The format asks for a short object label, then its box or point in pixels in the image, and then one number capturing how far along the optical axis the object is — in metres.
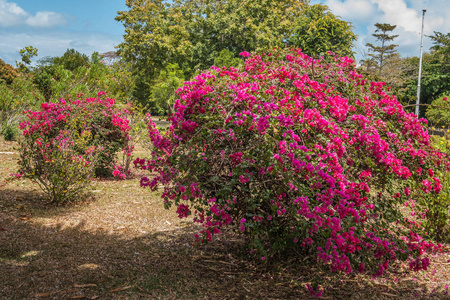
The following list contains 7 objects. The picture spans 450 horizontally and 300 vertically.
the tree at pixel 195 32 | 25.27
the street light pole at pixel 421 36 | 27.33
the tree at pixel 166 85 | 20.41
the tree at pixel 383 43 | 41.44
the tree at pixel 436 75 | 31.27
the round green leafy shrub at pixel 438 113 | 15.62
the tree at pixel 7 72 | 29.86
